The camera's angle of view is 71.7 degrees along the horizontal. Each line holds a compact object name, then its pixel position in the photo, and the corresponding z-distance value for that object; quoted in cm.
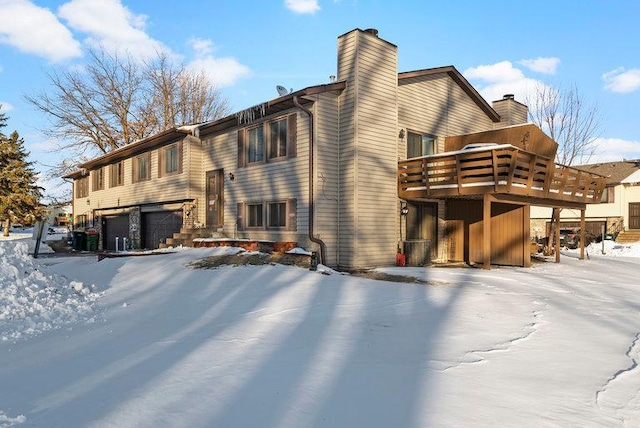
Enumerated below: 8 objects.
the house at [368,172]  1304
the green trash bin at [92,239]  2461
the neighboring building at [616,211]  3133
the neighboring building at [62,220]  6560
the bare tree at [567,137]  3008
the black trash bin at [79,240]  2459
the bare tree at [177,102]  3469
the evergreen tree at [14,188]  4009
